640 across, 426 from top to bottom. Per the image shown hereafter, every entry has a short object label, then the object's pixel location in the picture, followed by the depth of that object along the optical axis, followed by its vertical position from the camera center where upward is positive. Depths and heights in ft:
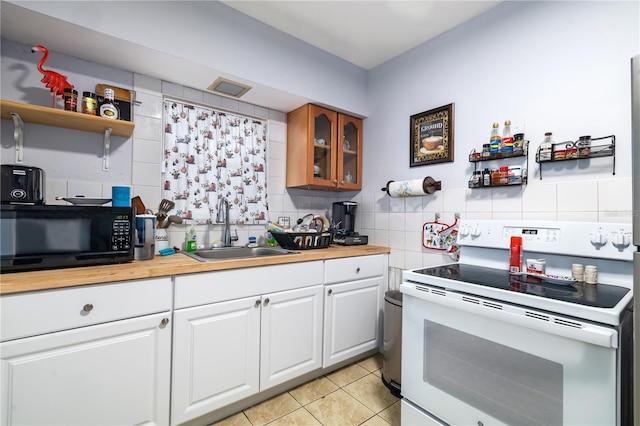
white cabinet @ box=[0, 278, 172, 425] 3.42 -1.86
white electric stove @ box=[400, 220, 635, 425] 2.92 -1.42
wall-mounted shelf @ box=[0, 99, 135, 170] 4.48 +1.63
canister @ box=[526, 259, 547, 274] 4.69 -0.81
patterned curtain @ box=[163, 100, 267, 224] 6.49 +1.28
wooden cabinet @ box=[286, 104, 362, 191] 7.49 +1.83
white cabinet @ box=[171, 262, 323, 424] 4.59 -2.13
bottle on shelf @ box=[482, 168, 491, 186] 5.61 +0.78
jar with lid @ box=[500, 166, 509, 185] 5.35 +0.78
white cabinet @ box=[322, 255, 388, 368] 6.32 -2.09
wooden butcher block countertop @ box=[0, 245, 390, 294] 3.43 -0.80
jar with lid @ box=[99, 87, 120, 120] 5.10 +1.94
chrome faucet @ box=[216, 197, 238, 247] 6.92 -0.07
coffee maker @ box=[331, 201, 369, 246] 7.94 -0.09
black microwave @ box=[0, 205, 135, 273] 3.69 -0.30
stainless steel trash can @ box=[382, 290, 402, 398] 5.90 -2.72
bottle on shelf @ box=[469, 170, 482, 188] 5.80 +0.76
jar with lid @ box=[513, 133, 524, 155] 5.24 +1.33
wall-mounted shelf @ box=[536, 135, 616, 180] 4.35 +1.05
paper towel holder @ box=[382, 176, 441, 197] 6.58 +0.69
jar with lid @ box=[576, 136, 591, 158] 4.51 +1.12
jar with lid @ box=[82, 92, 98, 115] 4.95 +1.92
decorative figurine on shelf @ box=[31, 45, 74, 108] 4.65 +2.22
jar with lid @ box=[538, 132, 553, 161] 4.90 +1.19
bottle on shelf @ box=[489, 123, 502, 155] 5.52 +1.47
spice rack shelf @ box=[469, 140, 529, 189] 5.24 +1.14
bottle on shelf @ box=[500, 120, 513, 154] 5.35 +1.46
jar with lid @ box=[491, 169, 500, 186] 5.47 +0.76
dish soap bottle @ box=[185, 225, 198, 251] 6.34 -0.58
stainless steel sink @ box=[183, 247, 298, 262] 6.38 -0.86
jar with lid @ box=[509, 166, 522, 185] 5.23 +0.77
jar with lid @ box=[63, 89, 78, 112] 4.81 +1.94
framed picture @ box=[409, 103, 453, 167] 6.50 +1.89
